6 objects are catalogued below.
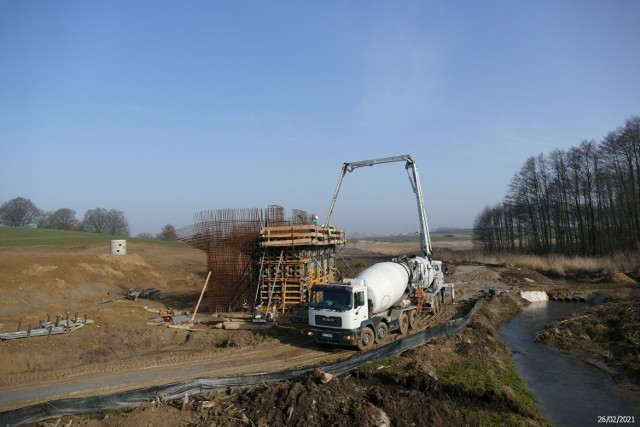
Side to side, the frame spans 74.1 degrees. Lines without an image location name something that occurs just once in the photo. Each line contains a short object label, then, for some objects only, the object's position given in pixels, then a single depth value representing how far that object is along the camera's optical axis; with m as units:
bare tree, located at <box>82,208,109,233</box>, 104.38
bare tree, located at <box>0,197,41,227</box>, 88.25
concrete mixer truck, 16.11
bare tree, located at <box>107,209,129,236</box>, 105.12
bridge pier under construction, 23.72
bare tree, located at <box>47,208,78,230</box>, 99.81
